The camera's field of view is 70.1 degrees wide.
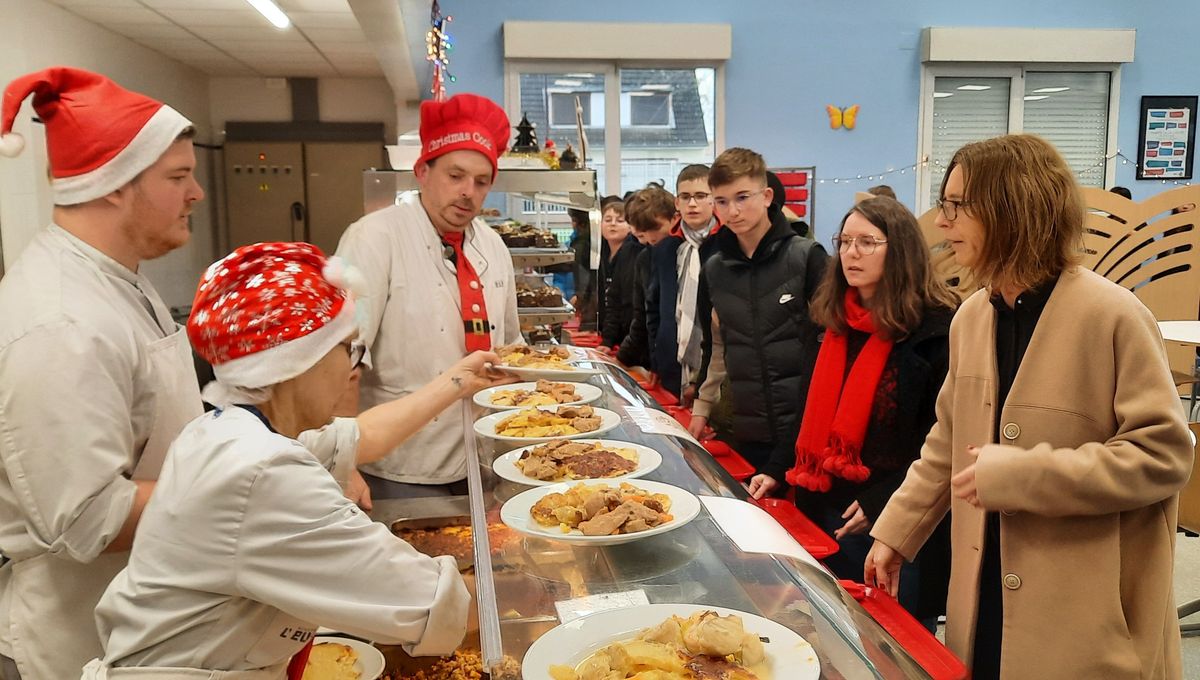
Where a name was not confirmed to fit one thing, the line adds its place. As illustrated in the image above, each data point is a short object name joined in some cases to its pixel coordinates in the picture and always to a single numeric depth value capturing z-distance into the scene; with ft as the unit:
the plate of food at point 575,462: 5.72
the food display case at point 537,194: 12.60
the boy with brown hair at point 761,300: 10.37
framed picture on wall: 33.55
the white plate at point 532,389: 7.77
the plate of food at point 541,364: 8.26
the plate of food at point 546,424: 6.73
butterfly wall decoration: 32.71
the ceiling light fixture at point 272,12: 20.39
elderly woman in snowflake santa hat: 3.94
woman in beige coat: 5.20
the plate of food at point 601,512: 4.60
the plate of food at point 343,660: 5.73
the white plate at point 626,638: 3.44
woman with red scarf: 8.27
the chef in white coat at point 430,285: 8.37
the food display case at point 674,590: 3.57
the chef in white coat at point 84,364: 4.82
